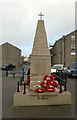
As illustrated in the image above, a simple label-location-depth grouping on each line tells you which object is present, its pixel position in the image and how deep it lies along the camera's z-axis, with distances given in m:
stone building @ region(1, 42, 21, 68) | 25.22
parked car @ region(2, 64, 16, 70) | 17.90
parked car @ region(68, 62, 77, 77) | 9.43
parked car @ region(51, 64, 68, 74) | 9.90
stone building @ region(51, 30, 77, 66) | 20.74
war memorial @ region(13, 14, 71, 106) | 3.26
